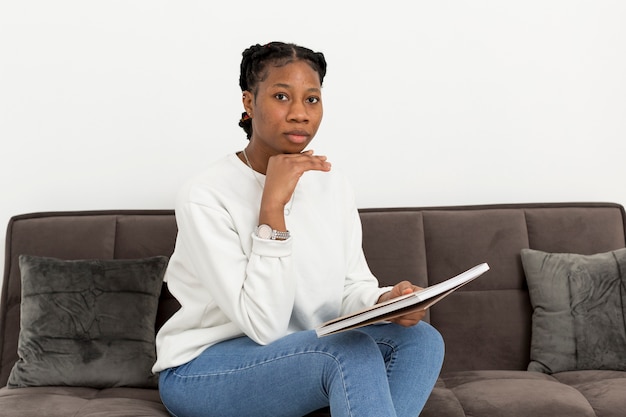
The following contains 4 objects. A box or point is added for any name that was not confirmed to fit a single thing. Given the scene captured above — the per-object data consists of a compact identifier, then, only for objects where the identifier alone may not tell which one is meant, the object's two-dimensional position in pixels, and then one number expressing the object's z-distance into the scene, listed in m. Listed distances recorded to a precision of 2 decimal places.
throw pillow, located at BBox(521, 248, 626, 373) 2.46
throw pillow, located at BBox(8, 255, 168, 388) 2.35
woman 1.64
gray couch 2.57
